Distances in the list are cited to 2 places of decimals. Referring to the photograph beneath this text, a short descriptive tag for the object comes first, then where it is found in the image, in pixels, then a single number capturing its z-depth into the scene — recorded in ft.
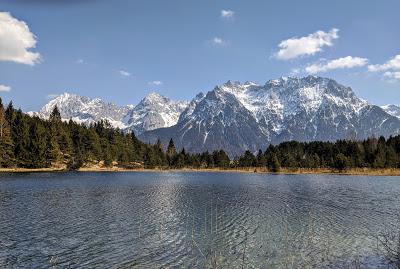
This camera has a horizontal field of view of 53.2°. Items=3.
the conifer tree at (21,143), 512.67
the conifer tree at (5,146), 490.49
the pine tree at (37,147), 522.06
